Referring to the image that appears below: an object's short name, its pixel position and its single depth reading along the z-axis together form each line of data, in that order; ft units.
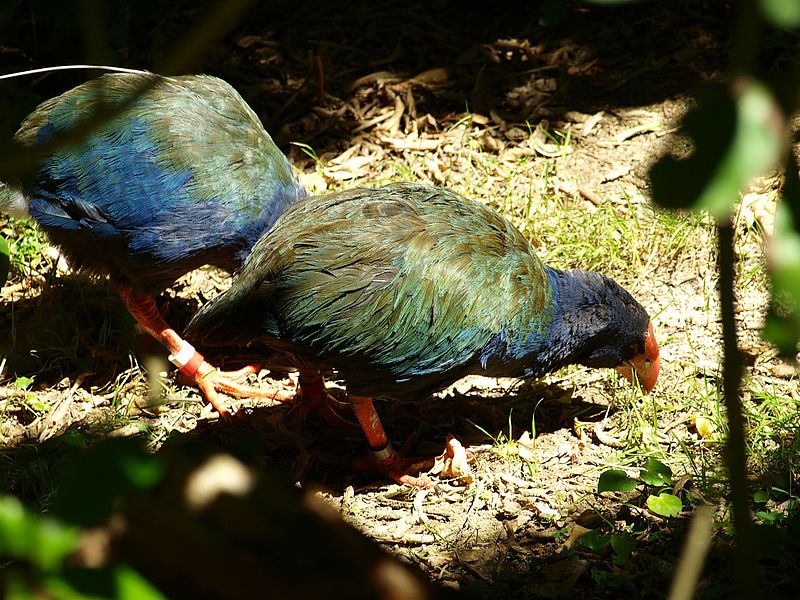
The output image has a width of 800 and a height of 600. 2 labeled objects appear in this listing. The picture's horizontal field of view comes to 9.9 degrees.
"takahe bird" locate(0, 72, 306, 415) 16.59
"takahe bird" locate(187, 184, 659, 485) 16.22
